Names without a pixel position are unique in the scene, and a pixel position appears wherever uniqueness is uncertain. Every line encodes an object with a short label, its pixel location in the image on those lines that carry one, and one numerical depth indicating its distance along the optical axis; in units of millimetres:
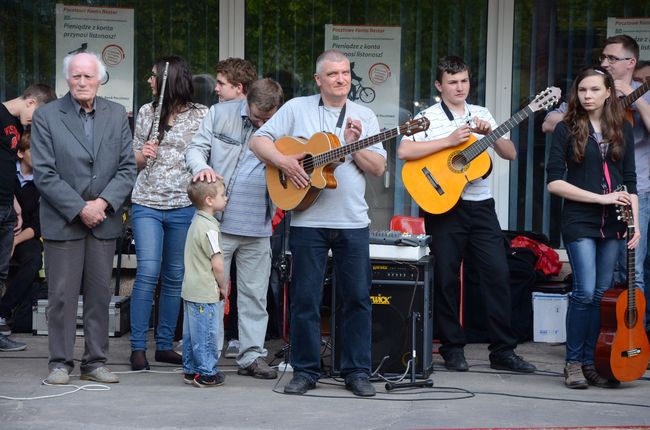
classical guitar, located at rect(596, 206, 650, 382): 11106
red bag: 14413
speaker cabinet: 11522
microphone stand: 11164
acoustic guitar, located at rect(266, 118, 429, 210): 10448
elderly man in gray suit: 10923
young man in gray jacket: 11529
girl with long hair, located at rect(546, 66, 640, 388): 11223
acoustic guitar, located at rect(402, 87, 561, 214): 11783
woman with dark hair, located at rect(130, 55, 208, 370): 11893
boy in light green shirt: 10995
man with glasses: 12531
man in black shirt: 12453
